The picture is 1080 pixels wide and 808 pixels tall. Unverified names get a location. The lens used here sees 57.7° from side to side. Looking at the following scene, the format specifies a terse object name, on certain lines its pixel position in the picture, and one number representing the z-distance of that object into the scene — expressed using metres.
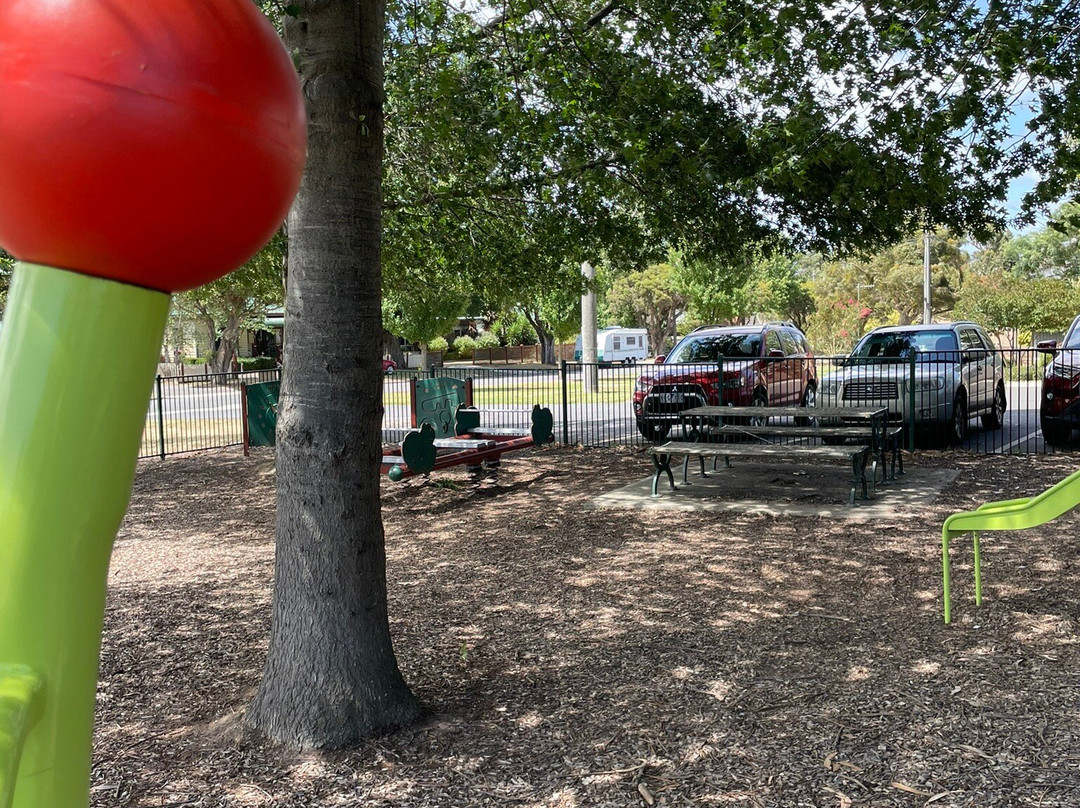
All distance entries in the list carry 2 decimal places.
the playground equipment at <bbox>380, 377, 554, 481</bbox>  10.07
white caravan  59.52
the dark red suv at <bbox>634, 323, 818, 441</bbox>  15.29
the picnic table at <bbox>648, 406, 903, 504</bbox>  9.89
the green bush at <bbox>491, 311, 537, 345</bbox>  60.62
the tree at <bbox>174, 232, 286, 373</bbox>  37.16
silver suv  14.25
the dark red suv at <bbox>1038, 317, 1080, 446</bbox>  13.35
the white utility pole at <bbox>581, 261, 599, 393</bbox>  27.95
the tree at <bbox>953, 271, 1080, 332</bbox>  42.94
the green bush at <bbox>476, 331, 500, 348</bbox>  64.50
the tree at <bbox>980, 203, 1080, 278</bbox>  71.12
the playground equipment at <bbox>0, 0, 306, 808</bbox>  1.77
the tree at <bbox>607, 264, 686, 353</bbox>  60.47
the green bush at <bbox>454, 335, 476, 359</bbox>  62.69
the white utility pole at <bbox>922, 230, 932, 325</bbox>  40.90
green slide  5.23
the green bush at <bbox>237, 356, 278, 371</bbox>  49.02
